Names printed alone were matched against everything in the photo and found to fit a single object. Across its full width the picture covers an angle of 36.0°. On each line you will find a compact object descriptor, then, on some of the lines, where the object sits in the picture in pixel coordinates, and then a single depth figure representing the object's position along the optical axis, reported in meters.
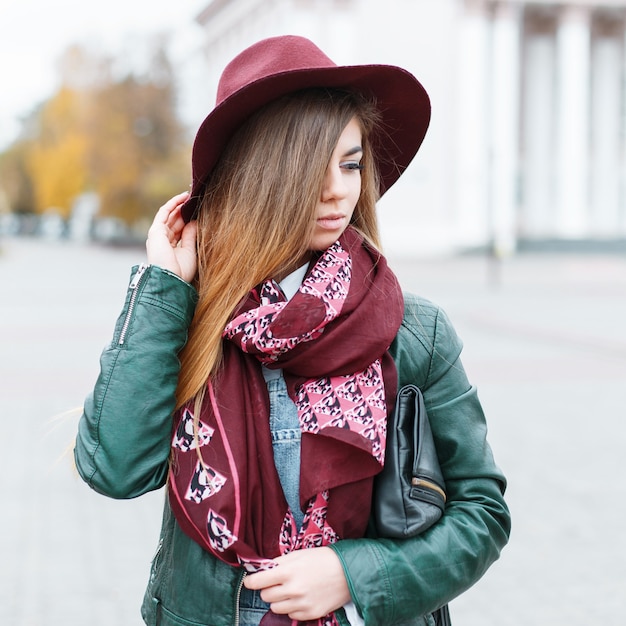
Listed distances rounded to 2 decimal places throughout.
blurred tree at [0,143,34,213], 93.06
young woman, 1.60
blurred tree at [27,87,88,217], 64.62
